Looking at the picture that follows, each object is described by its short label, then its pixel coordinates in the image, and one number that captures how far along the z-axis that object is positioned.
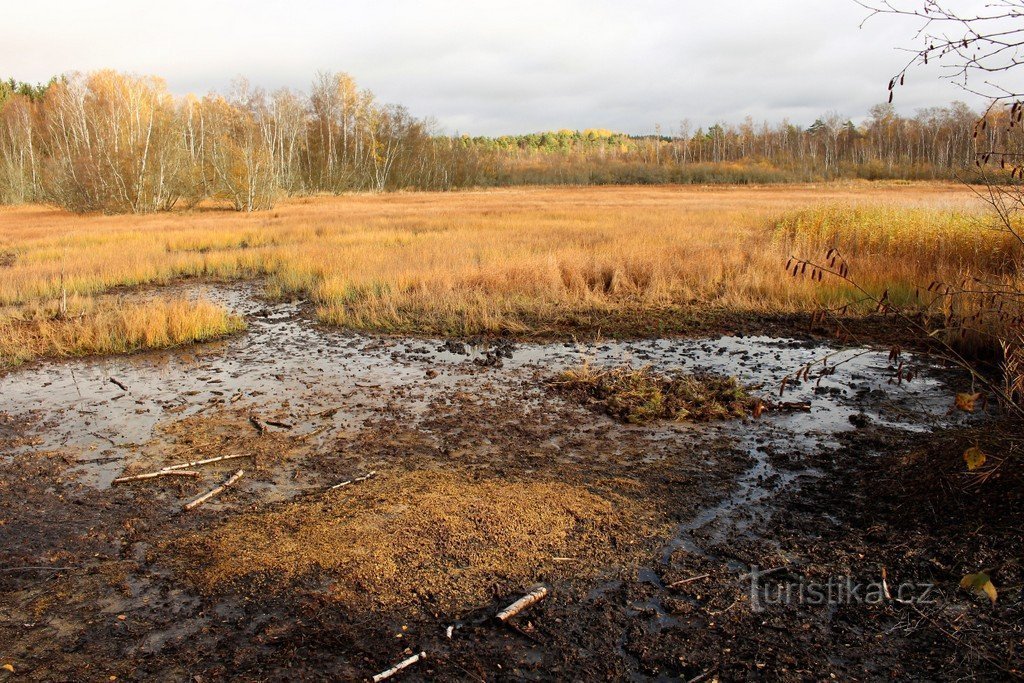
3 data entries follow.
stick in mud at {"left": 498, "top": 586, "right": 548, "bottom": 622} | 3.88
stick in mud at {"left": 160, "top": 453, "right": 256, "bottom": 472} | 6.09
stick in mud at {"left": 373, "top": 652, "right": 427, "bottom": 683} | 3.45
